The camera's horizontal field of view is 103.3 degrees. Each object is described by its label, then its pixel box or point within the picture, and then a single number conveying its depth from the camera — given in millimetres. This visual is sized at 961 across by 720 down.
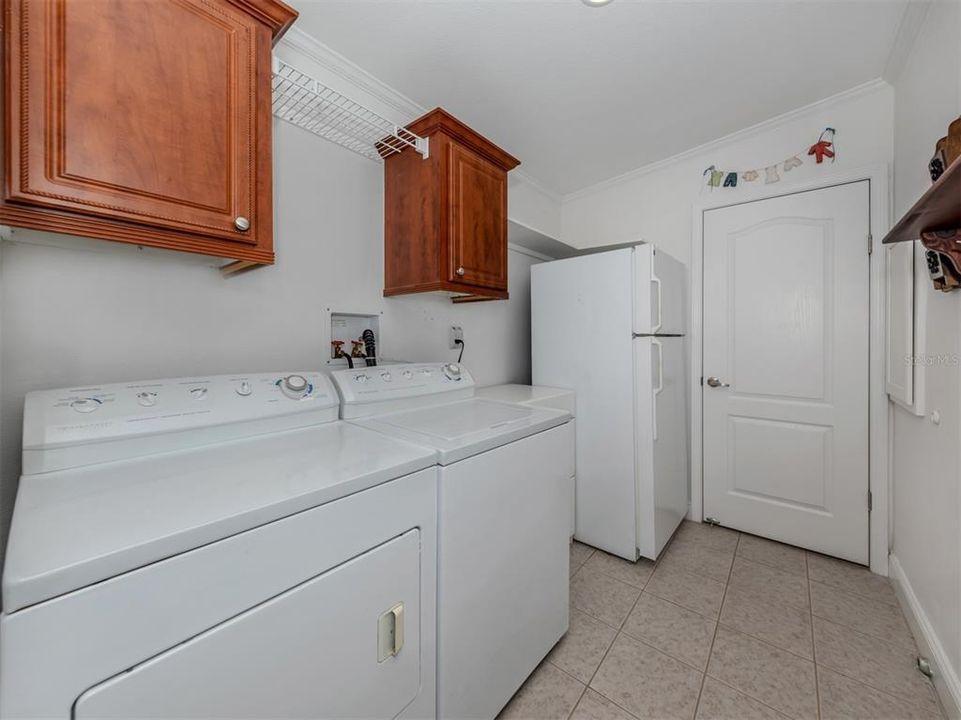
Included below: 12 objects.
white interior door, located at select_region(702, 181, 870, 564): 2098
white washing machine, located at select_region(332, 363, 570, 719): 1077
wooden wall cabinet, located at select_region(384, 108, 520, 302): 1726
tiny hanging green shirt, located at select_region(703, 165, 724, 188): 2484
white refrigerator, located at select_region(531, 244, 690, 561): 2072
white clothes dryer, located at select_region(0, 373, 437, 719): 538
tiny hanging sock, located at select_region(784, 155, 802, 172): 2229
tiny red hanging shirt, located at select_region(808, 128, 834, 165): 2119
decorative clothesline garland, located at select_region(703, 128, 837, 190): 2127
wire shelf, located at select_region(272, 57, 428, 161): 1472
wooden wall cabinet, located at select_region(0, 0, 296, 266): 833
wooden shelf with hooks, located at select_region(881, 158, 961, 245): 870
